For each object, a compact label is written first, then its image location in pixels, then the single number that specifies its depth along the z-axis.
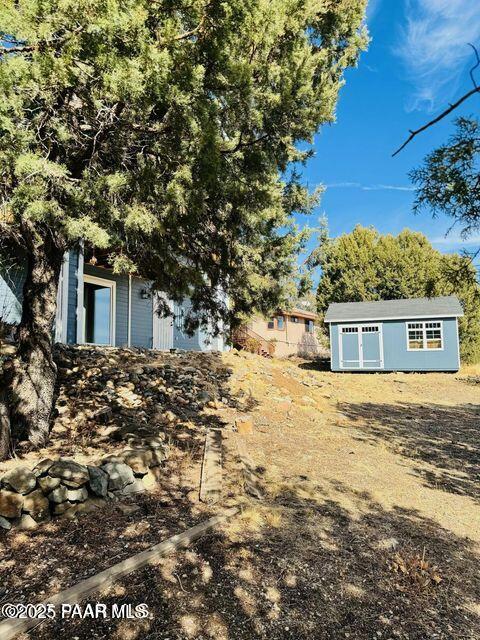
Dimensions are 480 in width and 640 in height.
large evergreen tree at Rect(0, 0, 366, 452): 3.35
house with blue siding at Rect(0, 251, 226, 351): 9.46
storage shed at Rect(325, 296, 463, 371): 19.47
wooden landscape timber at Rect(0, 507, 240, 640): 2.21
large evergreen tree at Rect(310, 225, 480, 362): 26.00
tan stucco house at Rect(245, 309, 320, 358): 28.67
